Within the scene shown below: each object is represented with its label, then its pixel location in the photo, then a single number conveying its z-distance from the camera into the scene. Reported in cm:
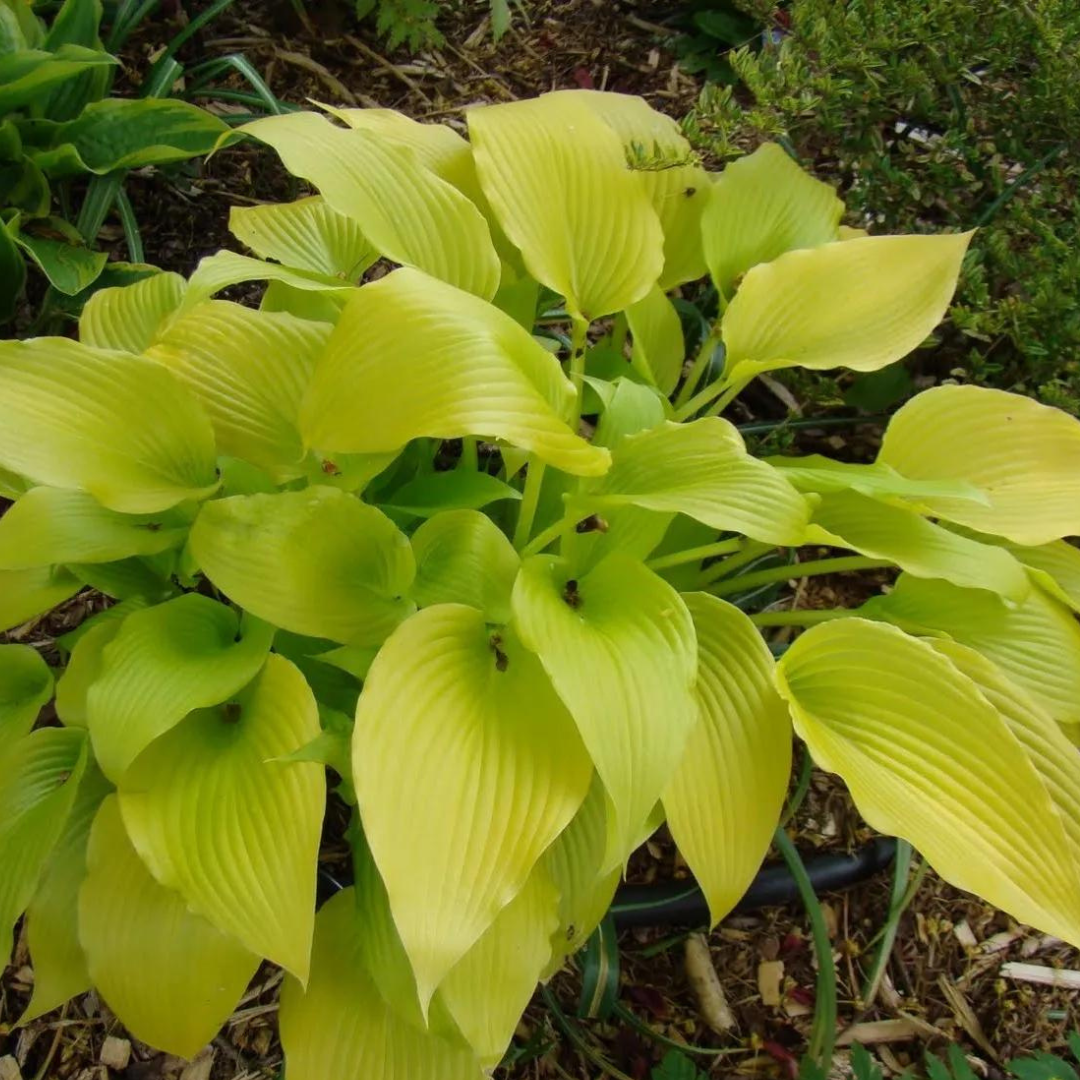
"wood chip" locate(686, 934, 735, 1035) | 120
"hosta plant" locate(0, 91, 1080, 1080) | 77
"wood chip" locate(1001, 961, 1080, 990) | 125
